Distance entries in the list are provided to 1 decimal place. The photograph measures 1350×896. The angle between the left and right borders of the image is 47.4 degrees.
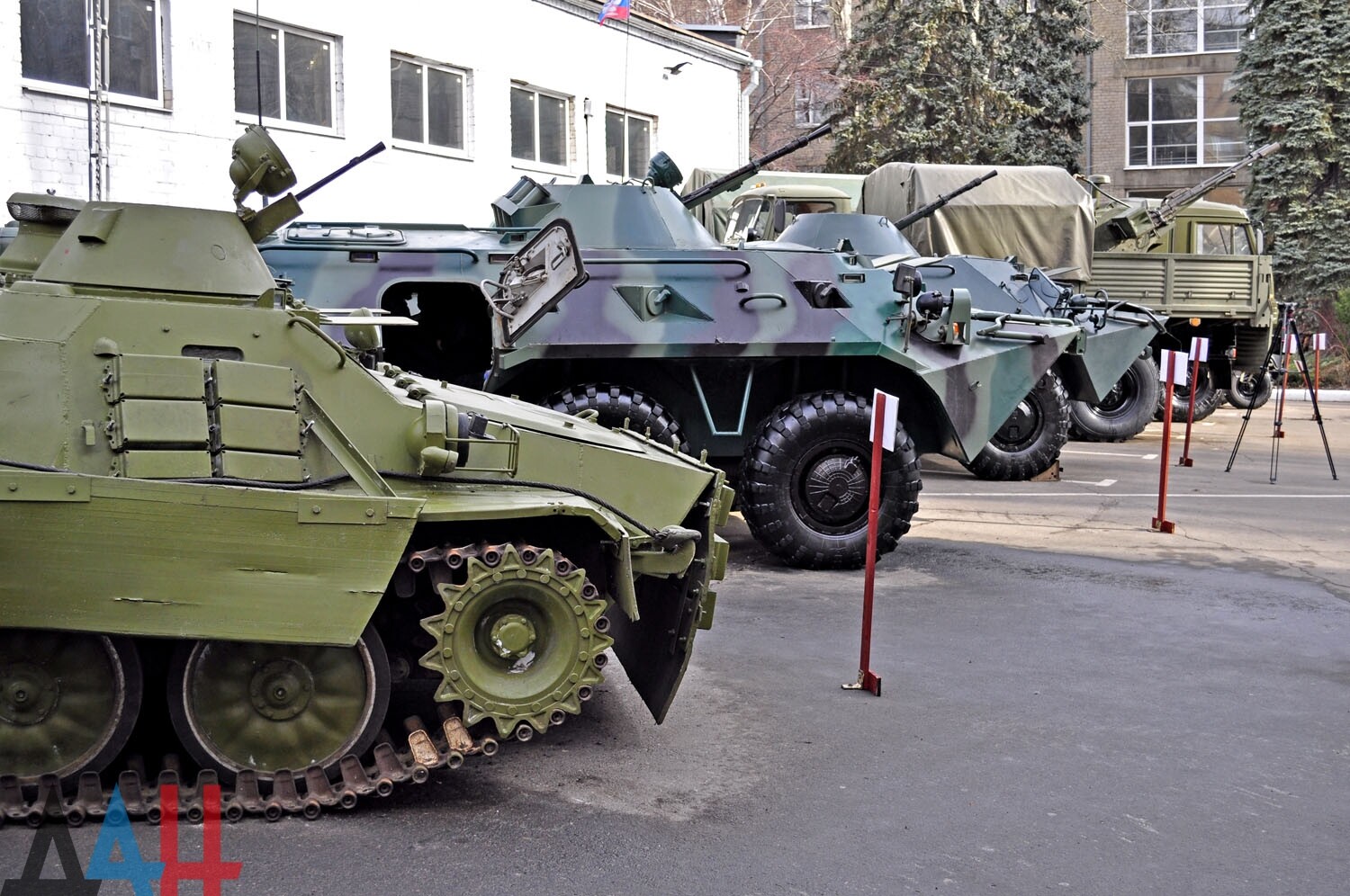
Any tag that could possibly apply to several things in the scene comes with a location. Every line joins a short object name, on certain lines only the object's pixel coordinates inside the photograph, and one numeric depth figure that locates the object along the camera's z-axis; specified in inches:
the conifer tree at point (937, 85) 1139.9
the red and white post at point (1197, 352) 622.8
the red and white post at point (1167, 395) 464.4
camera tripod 621.0
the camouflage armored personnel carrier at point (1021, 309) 593.9
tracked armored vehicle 191.2
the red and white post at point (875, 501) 270.5
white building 541.6
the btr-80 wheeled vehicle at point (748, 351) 386.3
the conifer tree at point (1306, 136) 1182.3
